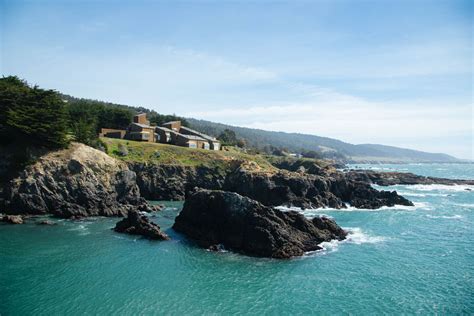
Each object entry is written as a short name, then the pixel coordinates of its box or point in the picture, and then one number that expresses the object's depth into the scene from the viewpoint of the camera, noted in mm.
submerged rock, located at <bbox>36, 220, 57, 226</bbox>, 49628
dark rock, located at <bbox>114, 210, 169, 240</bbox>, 45634
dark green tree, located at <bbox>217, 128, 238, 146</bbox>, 171600
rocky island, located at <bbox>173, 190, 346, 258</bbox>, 41156
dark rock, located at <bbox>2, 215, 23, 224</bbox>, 49219
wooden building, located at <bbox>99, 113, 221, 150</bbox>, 93438
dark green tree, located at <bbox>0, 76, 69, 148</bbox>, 56812
